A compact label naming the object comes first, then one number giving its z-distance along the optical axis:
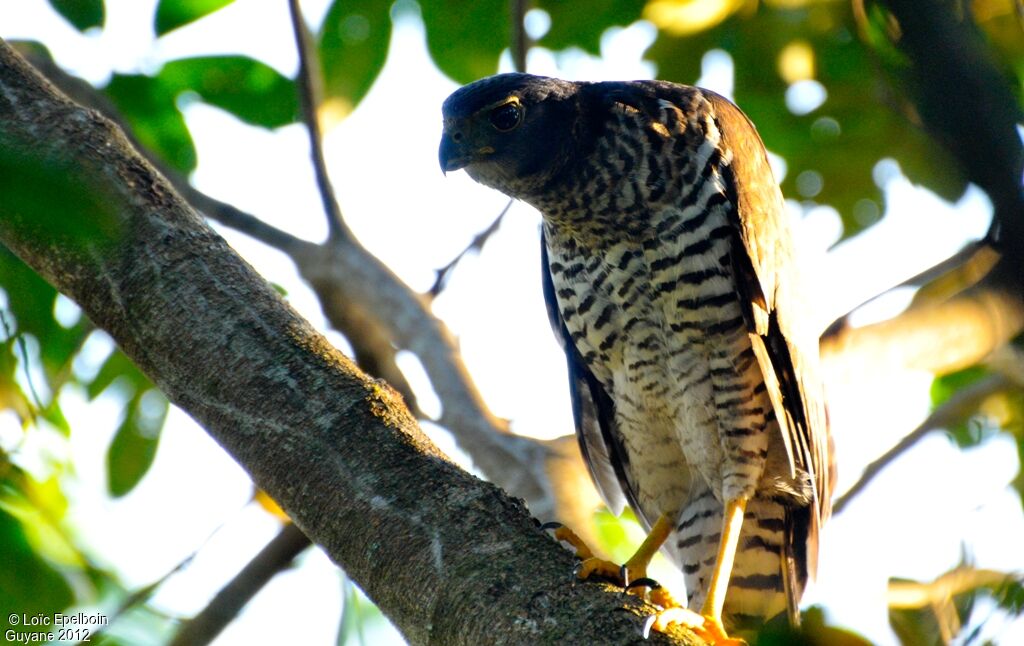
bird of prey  7.57
